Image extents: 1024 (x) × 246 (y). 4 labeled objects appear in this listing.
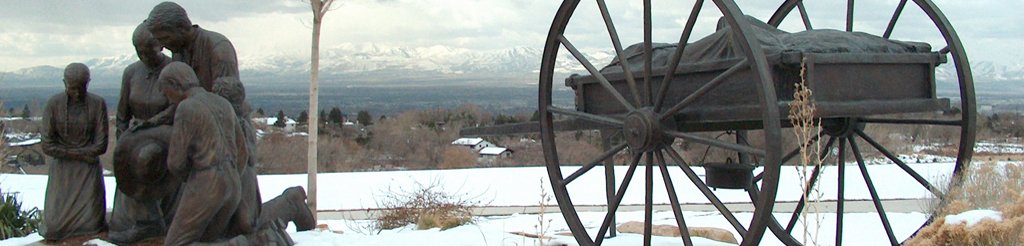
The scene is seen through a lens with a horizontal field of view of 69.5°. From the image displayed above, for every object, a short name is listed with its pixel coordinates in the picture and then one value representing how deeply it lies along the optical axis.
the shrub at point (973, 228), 3.38
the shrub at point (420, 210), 9.22
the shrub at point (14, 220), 5.90
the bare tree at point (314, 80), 9.00
